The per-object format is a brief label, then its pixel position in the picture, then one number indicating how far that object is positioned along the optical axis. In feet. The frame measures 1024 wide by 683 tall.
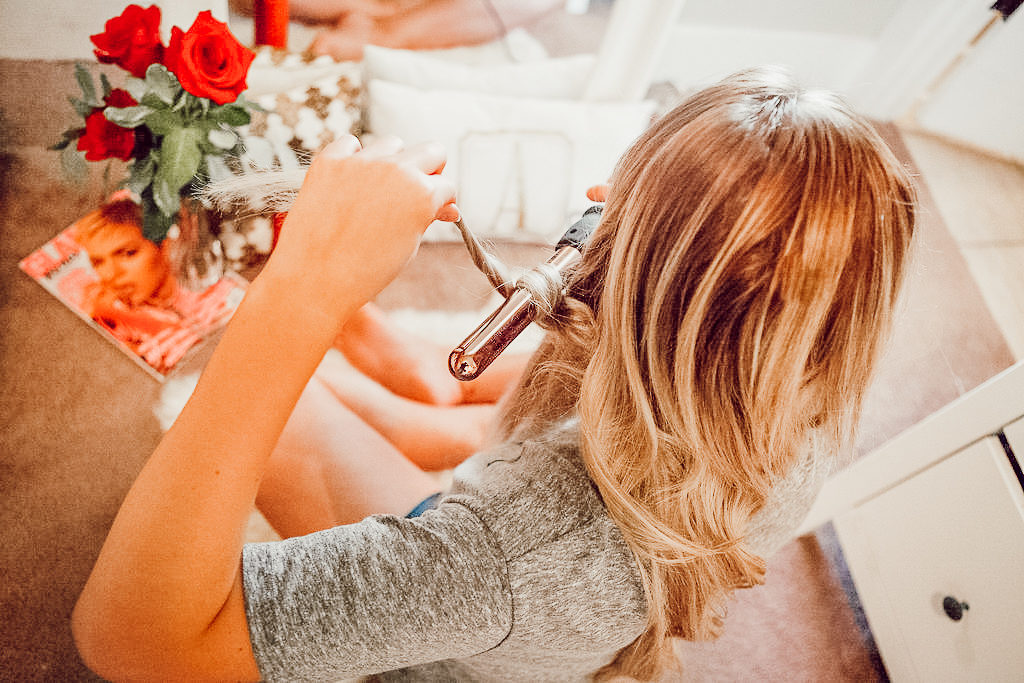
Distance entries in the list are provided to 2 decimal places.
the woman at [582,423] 1.22
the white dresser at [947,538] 2.36
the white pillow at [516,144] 3.61
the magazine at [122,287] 2.98
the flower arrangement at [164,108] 2.26
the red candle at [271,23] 3.17
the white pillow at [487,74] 3.67
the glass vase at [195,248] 2.81
